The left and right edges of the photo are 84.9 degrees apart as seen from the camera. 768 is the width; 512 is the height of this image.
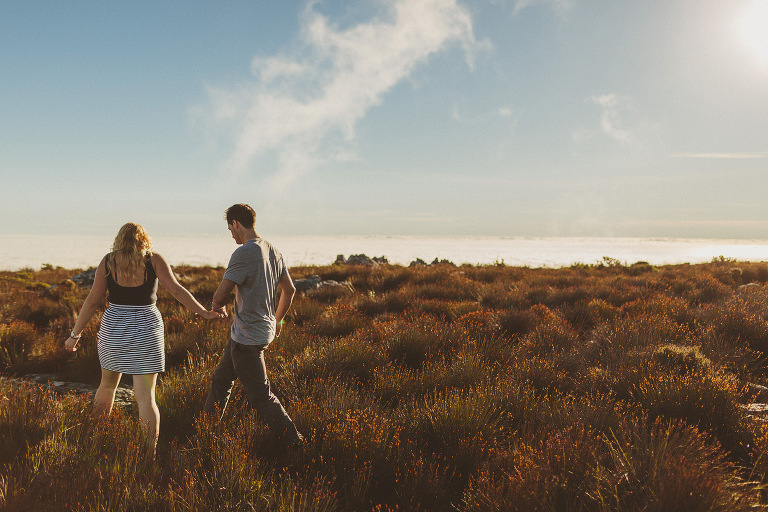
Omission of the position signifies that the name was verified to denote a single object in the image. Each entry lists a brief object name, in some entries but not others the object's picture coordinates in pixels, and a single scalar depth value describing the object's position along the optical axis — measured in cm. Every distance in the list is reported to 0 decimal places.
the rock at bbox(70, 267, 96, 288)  1511
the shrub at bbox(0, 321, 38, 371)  643
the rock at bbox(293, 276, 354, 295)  1256
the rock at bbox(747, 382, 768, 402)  491
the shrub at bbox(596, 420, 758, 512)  245
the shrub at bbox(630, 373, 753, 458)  392
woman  364
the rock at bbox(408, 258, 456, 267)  2329
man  364
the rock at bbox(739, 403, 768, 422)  420
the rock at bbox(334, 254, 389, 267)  2191
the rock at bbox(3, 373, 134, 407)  530
